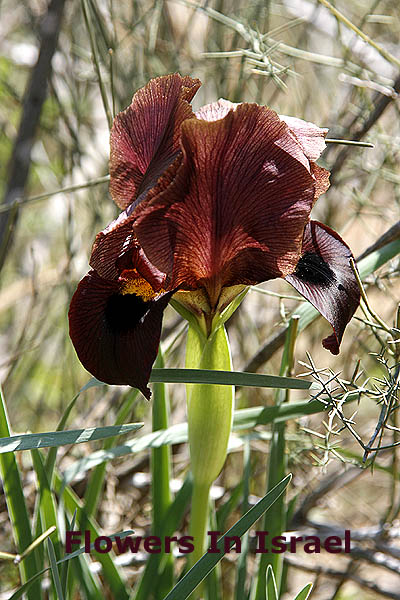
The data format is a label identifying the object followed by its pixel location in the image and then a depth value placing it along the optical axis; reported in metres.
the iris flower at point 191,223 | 0.55
